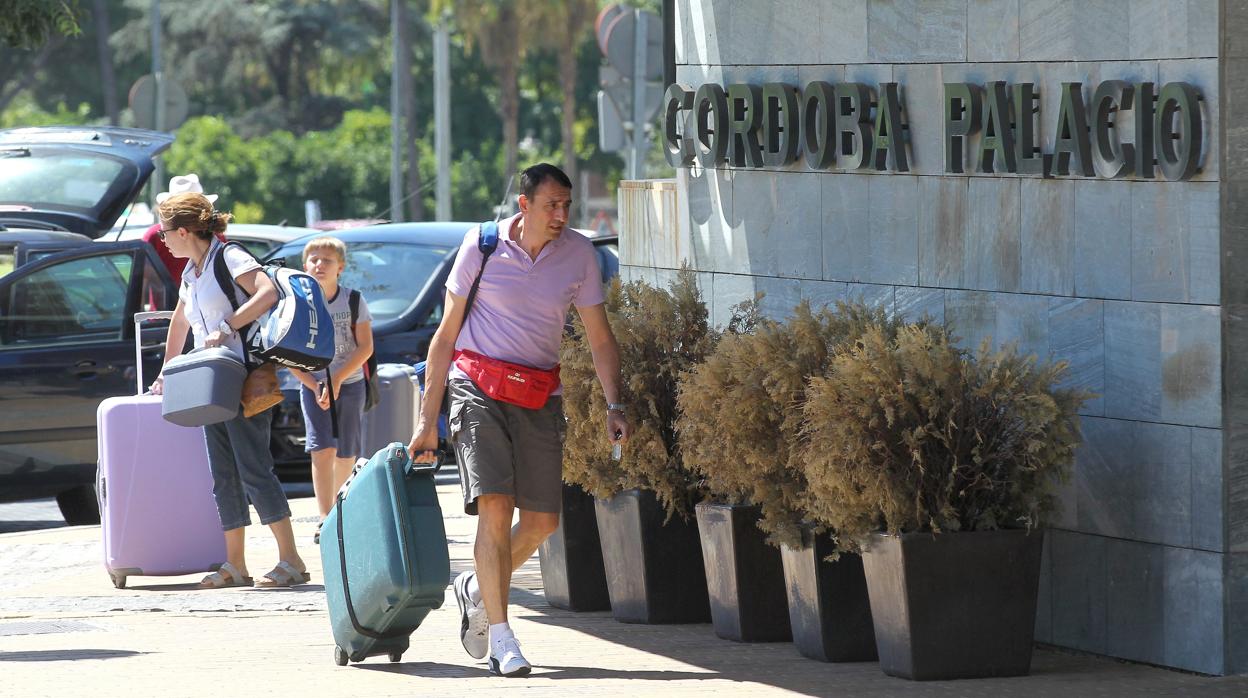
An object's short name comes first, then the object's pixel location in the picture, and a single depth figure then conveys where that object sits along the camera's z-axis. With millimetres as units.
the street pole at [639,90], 31656
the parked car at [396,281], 27109
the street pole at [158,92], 44562
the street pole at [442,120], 66187
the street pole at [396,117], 89250
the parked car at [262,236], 31875
